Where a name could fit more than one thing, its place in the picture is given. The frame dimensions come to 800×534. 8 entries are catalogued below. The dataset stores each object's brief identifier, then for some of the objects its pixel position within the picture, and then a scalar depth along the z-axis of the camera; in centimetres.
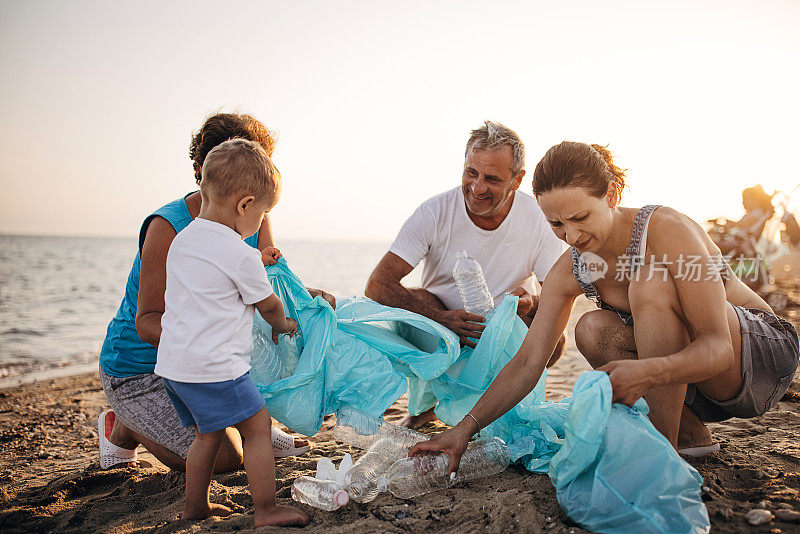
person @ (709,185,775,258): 854
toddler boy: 209
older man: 357
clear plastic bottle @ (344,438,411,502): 230
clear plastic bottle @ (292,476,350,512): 219
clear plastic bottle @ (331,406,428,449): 260
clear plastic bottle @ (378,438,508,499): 238
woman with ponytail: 208
